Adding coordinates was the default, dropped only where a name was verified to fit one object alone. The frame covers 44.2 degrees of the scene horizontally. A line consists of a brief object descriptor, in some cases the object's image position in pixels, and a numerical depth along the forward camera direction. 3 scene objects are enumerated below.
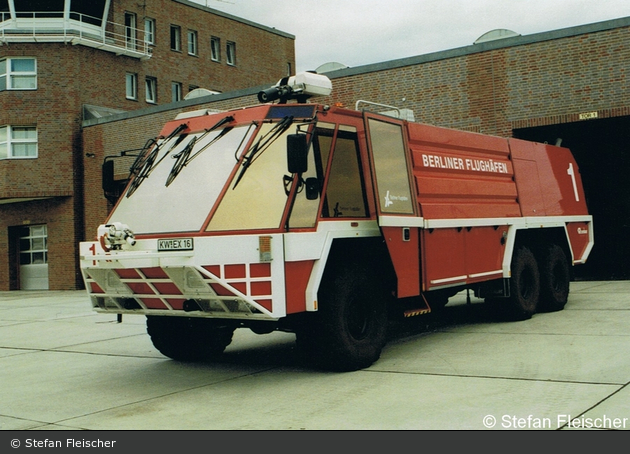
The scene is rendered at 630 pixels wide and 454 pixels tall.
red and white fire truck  6.91
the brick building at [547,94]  16.95
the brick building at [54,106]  28.50
